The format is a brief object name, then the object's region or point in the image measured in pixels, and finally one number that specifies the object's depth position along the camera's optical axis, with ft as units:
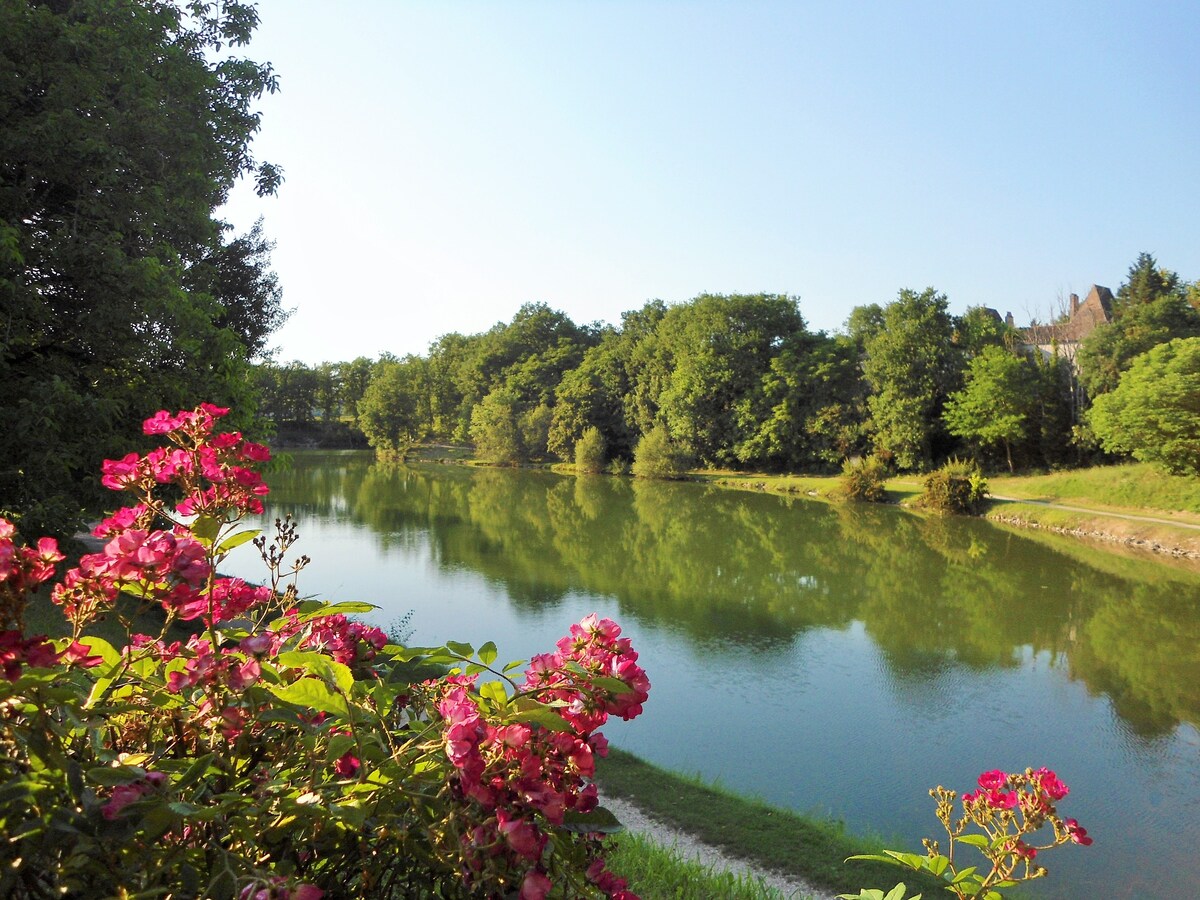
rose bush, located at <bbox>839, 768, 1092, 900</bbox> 6.38
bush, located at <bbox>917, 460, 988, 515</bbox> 96.89
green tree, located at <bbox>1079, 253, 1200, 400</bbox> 102.83
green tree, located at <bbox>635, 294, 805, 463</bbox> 152.35
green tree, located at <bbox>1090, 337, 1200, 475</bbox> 81.30
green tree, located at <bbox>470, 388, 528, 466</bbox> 180.65
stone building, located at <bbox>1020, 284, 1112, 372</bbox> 120.37
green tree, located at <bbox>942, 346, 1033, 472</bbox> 109.29
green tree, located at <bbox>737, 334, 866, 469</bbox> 134.82
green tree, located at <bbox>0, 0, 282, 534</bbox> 22.91
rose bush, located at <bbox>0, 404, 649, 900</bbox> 3.47
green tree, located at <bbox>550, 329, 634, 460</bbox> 174.09
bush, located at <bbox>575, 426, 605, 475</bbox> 164.14
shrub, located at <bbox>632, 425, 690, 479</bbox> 150.41
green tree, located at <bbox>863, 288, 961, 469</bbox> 121.60
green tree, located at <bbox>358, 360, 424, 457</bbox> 219.41
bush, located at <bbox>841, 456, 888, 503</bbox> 110.11
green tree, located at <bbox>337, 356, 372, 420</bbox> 249.55
